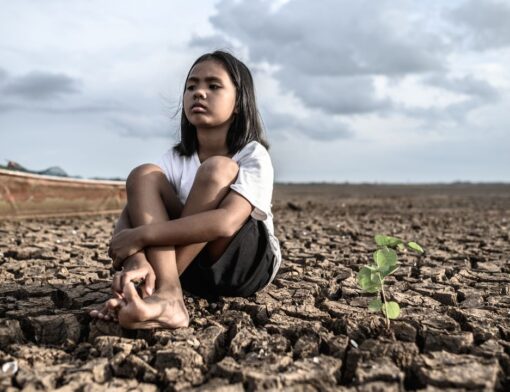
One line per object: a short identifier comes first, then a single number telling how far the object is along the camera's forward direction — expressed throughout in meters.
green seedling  1.71
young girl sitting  1.68
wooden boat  5.29
